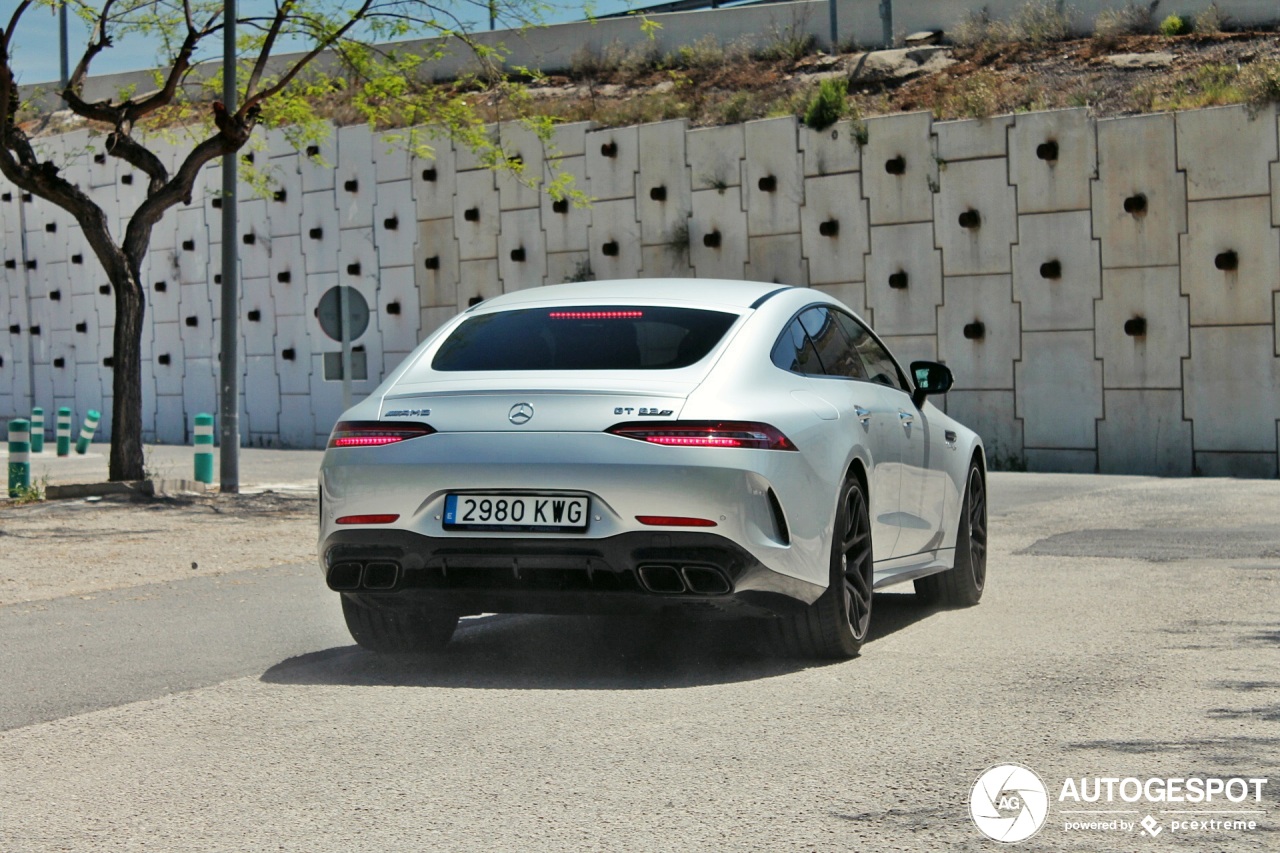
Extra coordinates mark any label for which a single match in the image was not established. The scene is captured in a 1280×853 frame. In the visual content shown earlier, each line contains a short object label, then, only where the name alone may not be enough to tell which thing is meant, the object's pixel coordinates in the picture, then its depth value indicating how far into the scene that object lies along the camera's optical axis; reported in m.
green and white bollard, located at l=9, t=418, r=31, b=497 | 17.22
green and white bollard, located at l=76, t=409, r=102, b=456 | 27.71
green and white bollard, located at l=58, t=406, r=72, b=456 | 27.03
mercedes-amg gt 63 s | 6.18
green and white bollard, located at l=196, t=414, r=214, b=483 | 19.28
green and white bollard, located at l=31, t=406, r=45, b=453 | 28.58
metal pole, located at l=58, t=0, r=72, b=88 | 40.78
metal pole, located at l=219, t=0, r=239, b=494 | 18.55
